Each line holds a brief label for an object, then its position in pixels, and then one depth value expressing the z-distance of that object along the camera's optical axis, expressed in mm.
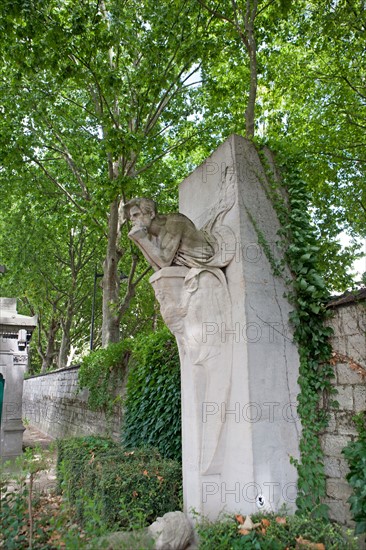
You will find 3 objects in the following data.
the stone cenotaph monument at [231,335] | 3467
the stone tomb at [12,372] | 8773
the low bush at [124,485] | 3752
